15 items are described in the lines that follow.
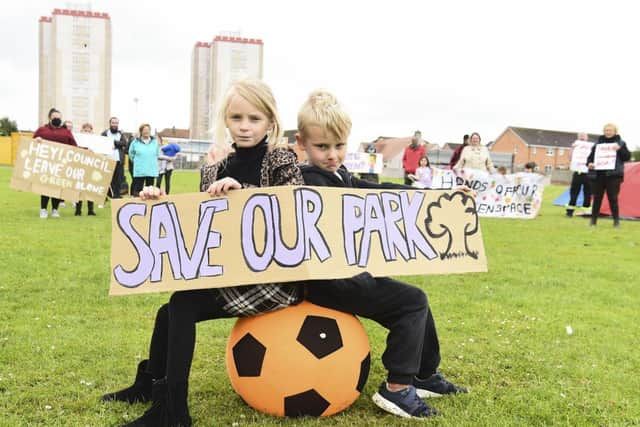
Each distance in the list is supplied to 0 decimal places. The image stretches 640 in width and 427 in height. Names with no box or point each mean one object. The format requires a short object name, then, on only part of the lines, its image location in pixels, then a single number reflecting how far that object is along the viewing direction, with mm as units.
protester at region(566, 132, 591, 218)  15680
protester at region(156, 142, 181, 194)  16703
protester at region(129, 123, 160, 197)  13188
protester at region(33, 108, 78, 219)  11977
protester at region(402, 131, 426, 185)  17688
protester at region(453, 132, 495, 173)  14940
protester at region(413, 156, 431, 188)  16984
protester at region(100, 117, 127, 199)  14023
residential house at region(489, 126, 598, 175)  90250
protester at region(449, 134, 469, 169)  15258
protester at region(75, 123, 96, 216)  13211
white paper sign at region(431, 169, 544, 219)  15711
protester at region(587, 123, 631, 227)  12570
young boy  3201
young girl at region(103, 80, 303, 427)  3016
